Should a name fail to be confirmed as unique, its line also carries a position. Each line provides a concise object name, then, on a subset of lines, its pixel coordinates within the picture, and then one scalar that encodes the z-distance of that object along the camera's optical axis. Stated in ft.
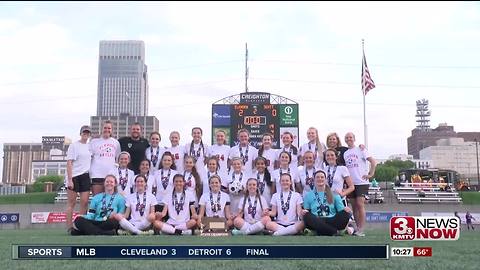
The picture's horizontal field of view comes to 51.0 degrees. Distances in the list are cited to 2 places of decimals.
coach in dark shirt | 28.86
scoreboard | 64.44
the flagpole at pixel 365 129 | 82.43
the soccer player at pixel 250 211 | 26.02
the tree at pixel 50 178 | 271.49
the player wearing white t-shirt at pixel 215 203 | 27.17
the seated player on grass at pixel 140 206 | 26.61
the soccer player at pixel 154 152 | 29.14
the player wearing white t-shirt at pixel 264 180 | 27.94
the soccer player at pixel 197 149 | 29.66
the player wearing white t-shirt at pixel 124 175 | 27.32
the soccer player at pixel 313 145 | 28.72
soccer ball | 27.96
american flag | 78.64
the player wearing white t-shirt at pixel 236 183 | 27.99
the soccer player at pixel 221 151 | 30.14
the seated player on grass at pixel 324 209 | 24.57
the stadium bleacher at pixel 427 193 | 90.63
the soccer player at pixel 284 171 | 27.66
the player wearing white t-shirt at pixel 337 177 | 26.76
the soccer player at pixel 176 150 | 29.71
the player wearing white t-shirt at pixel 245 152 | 29.55
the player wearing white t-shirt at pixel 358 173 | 27.66
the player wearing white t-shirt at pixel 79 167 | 26.91
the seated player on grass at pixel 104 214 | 25.48
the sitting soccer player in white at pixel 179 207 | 26.81
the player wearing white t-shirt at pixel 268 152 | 29.35
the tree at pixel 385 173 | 265.13
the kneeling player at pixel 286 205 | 26.03
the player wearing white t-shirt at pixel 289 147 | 29.35
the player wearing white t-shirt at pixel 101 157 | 27.35
